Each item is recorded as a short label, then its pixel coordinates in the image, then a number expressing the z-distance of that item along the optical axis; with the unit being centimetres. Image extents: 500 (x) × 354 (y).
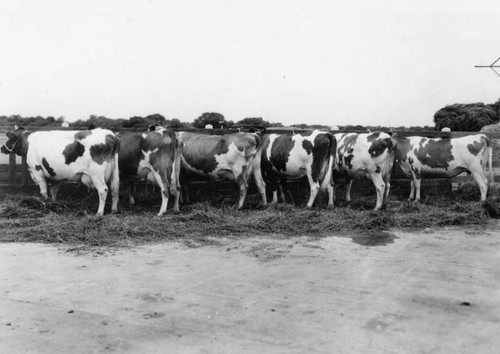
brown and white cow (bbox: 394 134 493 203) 1238
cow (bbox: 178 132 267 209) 1145
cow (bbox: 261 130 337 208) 1158
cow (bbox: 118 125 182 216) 1093
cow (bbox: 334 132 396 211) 1172
